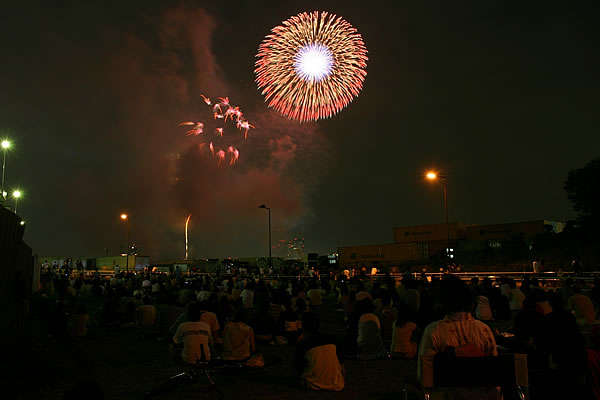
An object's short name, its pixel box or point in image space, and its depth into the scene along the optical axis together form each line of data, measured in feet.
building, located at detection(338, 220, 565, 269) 208.34
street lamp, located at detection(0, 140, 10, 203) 101.19
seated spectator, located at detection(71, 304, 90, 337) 50.16
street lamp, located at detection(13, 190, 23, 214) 150.24
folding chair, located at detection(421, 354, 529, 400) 14.67
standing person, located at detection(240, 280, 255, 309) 63.93
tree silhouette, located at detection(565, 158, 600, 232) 165.89
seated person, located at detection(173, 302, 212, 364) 27.78
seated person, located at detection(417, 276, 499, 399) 15.05
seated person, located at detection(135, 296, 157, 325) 57.88
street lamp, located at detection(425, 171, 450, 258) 102.80
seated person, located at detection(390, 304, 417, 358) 34.71
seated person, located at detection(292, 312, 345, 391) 25.70
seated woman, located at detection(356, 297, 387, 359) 35.32
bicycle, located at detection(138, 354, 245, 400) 25.51
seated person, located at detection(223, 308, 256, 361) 30.27
